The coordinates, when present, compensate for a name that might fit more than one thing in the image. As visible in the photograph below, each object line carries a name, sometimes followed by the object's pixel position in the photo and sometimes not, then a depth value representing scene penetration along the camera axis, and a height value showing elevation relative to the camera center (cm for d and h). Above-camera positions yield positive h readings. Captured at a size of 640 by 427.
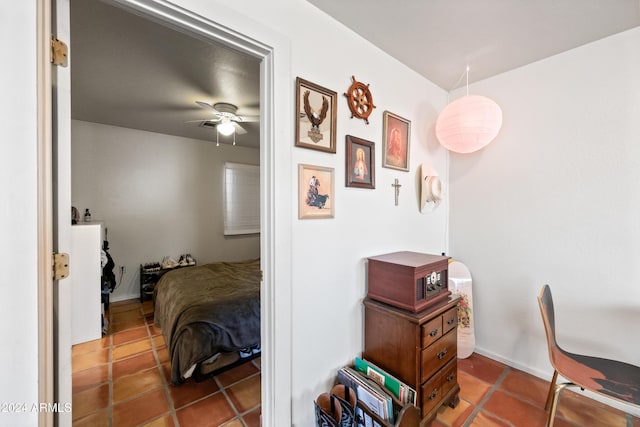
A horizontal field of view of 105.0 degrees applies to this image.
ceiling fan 268 +109
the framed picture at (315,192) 132 +11
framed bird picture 130 +53
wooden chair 120 -87
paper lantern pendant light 168 +63
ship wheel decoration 153 +72
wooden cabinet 135 -81
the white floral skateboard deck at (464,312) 214 -87
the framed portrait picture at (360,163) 153 +32
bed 180 -90
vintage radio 139 -41
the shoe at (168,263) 365 -78
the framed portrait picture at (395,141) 176 +53
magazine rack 107 -93
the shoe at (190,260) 385 -77
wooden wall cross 186 +20
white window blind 444 +24
